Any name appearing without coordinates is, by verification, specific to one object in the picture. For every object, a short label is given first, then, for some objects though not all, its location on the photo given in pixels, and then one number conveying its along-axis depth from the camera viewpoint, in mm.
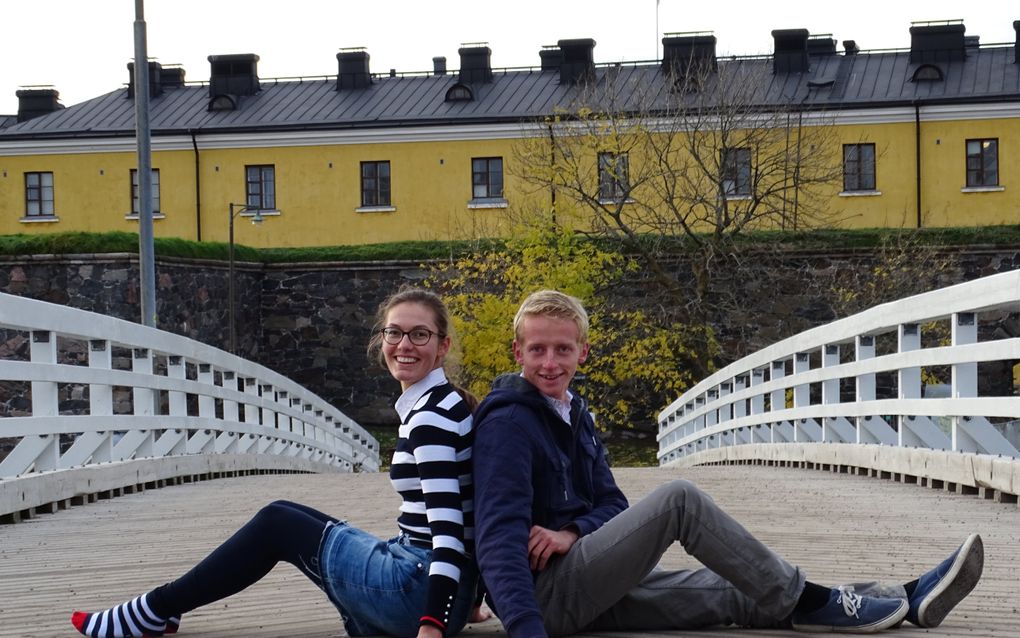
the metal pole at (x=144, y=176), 15945
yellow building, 36281
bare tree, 31109
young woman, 3957
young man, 3921
